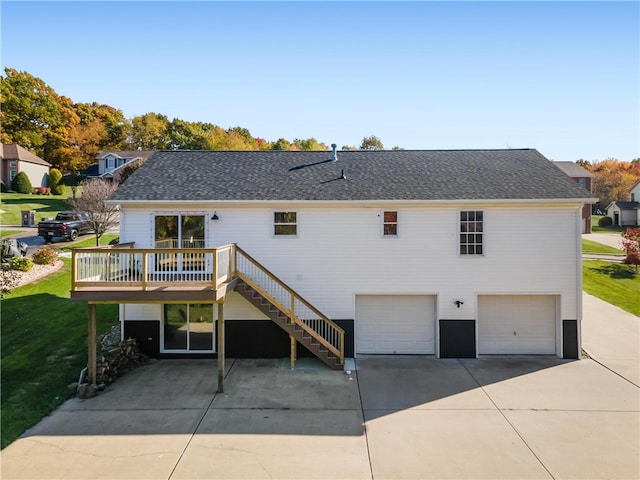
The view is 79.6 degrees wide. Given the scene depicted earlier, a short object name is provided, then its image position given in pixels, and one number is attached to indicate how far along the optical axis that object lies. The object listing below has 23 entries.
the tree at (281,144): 59.73
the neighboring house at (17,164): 44.38
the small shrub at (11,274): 16.03
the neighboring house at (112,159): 47.97
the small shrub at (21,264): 17.64
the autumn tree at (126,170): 33.97
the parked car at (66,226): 23.52
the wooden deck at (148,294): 9.84
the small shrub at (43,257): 19.11
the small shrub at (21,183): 43.03
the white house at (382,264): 12.52
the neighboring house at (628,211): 49.22
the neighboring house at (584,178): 41.44
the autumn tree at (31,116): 50.84
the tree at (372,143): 67.10
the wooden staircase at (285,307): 11.43
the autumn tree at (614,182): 62.16
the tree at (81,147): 53.91
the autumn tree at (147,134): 59.69
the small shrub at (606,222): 51.28
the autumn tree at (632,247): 23.97
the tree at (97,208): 22.67
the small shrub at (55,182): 45.09
